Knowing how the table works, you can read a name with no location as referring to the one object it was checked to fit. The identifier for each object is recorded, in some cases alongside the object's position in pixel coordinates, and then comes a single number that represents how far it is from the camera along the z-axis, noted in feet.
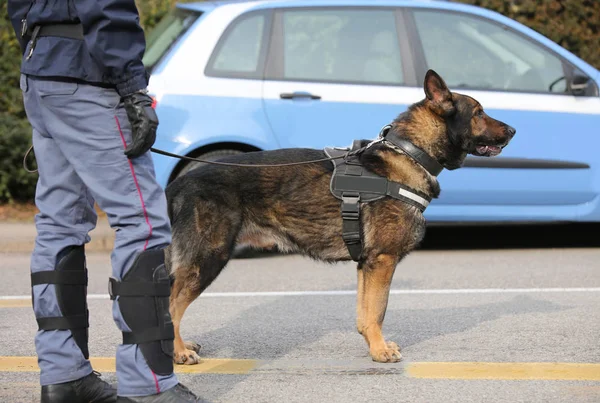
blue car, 52.47
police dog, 32.76
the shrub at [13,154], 66.74
